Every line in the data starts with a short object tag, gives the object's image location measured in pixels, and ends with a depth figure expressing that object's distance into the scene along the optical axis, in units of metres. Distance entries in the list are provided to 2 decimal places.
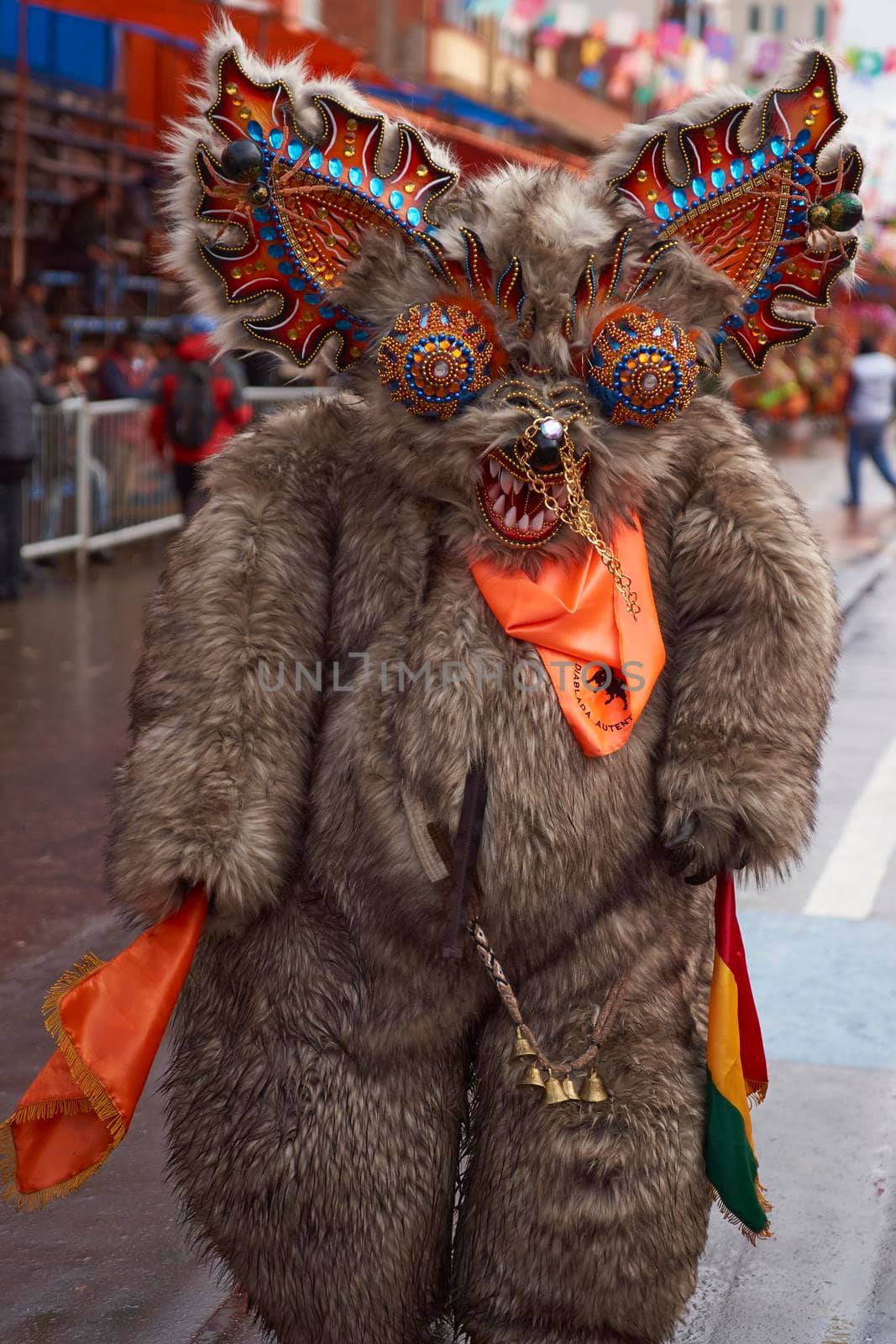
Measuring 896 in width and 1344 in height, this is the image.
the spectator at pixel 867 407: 16.91
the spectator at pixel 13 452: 10.06
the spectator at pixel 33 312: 10.84
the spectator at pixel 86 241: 14.37
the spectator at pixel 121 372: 13.16
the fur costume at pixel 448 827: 2.46
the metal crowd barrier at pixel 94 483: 11.66
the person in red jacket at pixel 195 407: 10.55
